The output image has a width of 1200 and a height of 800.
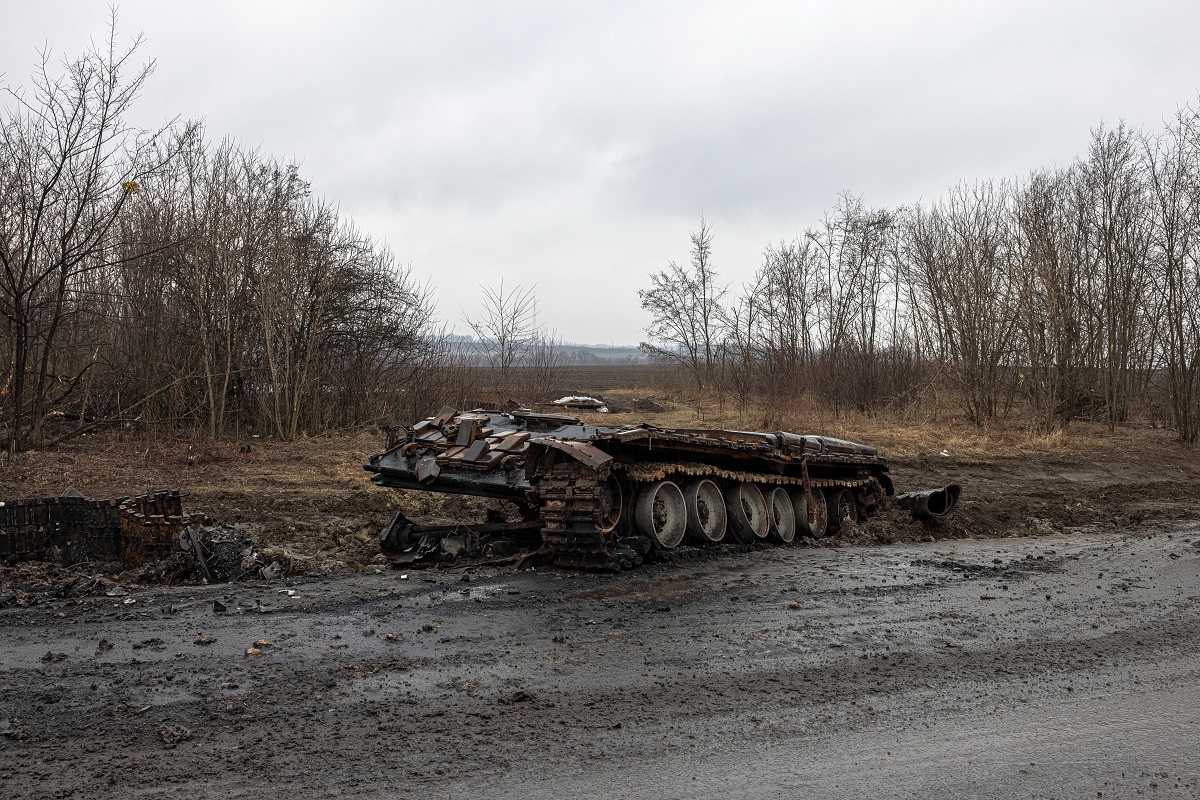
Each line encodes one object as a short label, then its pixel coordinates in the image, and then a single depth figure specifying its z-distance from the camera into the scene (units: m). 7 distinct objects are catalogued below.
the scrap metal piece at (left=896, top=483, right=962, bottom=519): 12.64
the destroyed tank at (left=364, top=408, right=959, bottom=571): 8.42
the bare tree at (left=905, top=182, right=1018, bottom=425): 23.48
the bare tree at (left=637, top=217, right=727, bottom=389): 32.97
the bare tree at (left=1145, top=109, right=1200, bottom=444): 22.23
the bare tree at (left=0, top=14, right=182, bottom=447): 13.65
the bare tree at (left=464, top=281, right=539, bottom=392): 26.14
